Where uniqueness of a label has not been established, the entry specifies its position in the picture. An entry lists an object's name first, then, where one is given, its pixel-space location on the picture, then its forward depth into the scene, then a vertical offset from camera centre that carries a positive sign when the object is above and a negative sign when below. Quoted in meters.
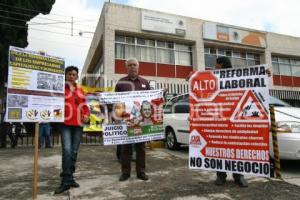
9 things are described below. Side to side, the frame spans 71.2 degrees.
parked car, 3.71 -0.24
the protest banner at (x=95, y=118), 7.06 -0.10
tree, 12.98 +5.89
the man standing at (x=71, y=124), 3.02 -0.13
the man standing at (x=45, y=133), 6.66 -0.55
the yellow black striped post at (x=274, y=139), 3.54 -0.44
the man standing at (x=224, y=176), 3.13 -0.93
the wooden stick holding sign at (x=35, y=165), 2.74 -0.66
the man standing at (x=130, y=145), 3.43 -0.49
